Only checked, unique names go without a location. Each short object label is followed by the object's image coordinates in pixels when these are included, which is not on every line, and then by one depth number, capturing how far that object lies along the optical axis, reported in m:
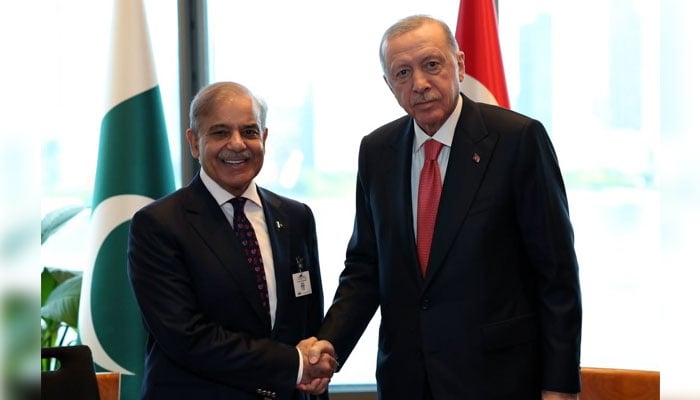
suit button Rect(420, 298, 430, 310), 2.29
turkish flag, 3.90
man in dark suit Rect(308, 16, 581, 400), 2.19
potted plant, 3.90
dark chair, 2.22
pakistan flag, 3.77
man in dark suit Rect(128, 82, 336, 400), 2.33
